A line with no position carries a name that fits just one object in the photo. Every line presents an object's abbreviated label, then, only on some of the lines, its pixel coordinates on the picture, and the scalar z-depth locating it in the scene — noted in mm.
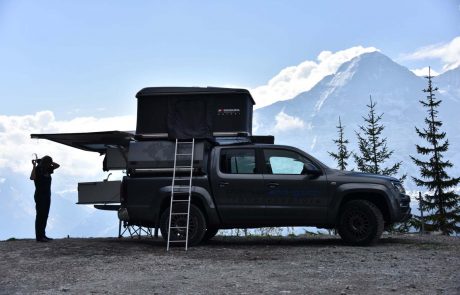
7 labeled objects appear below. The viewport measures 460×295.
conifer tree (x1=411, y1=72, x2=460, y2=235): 27297
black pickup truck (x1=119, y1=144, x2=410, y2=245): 10602
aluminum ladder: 10719
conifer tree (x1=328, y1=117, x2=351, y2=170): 32812
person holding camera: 12062
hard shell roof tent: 11469
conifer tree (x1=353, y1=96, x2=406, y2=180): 32031
